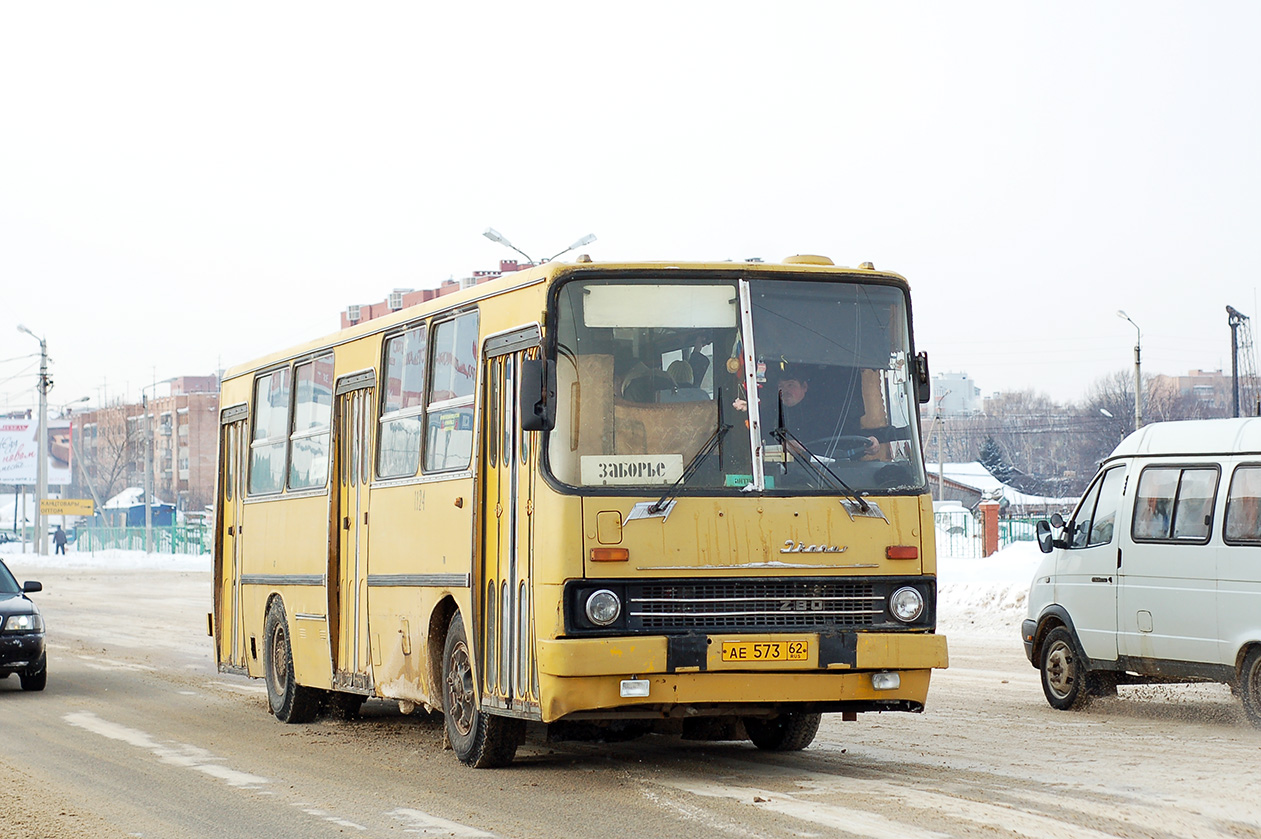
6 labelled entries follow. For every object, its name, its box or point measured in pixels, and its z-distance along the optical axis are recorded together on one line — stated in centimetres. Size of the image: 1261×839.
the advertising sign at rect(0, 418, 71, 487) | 8550
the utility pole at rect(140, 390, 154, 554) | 7188
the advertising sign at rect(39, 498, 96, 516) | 8525
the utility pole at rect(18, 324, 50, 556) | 6912
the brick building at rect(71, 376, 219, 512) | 14705
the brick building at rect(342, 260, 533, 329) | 8056
